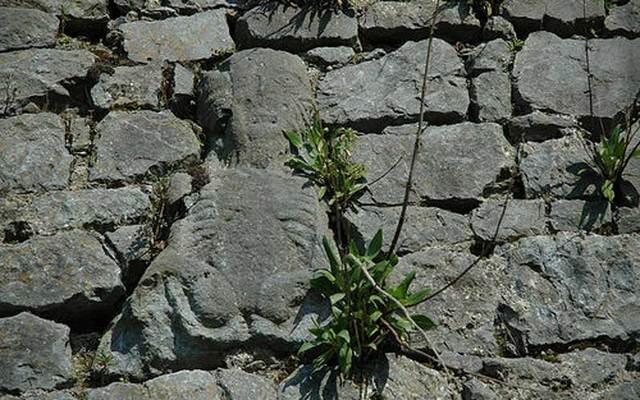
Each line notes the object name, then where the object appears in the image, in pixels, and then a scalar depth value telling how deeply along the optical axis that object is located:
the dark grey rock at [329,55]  4.35
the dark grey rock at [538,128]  4.09
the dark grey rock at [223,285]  3.39
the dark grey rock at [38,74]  4.14
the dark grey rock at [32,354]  3.30
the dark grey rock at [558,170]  3.92
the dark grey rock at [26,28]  4.36
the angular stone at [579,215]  3.81
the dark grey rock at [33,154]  3.88
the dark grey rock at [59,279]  3.52
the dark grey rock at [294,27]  4.39
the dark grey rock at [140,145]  3.93
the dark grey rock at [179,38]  4.36
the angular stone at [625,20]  4.50
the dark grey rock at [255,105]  3.93
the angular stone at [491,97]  4.16
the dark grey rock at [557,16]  4.51
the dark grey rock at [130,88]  4.17
